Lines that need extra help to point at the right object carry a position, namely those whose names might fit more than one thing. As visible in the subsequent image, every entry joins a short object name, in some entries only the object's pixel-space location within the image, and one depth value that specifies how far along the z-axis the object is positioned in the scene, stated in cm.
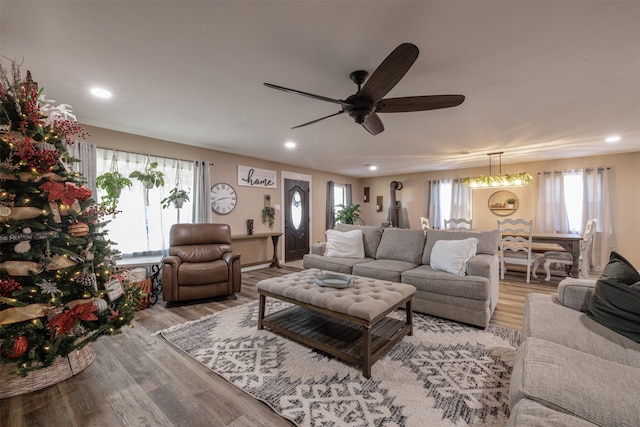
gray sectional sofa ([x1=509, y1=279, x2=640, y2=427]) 96
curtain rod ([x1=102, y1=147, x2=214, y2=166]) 364
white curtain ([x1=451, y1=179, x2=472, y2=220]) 659
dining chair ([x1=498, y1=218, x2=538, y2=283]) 430
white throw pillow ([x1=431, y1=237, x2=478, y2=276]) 294
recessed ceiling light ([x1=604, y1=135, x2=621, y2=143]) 388
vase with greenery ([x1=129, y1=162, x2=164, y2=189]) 360
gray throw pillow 151
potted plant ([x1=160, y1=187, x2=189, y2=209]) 398
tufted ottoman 193
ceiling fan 157
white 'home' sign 524
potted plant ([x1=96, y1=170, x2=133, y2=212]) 322
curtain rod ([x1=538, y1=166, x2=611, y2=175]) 510
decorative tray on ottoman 240
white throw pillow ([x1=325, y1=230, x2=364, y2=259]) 400
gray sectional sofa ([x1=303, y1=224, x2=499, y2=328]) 267
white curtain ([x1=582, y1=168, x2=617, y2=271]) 506
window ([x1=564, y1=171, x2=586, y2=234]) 533
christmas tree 168
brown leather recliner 327
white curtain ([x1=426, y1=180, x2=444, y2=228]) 703
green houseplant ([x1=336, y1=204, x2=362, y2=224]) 750
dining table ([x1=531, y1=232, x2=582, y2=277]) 409
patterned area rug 155
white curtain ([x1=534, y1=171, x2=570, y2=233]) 544
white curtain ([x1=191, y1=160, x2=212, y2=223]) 445
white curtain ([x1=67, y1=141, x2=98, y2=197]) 326
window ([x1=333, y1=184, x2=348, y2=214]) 777
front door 620
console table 497
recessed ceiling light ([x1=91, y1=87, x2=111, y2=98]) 247
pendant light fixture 465
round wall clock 479
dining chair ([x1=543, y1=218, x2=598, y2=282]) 417
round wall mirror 605
